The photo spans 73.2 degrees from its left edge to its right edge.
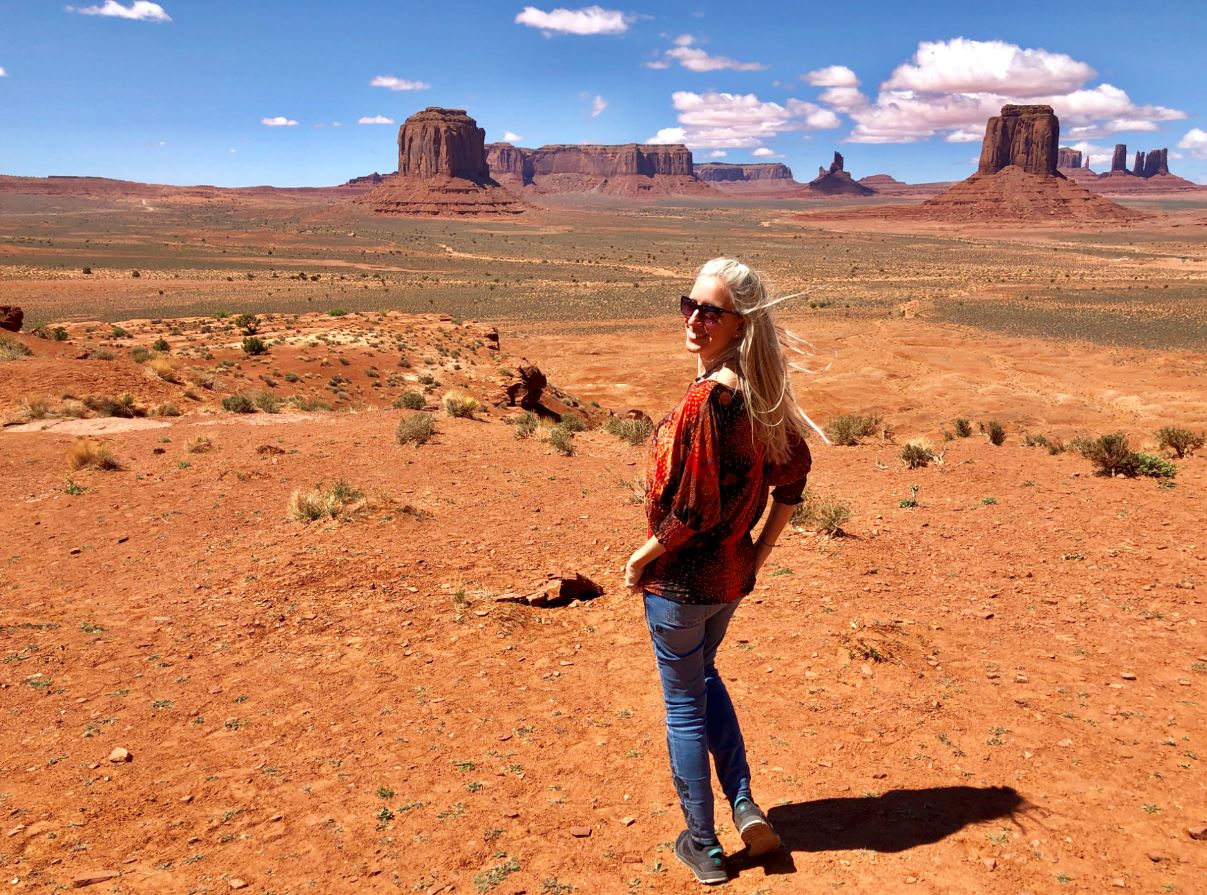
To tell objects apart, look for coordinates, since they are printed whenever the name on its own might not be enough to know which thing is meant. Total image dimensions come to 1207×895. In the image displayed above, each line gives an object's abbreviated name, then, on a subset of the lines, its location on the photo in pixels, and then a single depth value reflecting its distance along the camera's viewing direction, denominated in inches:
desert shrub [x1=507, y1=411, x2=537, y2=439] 491.9
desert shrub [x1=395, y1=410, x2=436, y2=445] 433.1
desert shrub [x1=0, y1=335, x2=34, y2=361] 607.4
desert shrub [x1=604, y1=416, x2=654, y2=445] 490.6
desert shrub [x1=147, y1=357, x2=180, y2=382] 623.8
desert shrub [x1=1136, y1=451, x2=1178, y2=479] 318.0
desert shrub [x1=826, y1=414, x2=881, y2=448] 468.4
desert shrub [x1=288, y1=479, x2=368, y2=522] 302.0
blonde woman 100.1
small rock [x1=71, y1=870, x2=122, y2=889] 122.0
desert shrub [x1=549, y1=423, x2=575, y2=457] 431.3
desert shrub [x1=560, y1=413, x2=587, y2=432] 597.7
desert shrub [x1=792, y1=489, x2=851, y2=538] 273.7
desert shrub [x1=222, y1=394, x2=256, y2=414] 570.9
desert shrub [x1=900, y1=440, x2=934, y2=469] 372.8
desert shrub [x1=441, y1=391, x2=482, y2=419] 559.5
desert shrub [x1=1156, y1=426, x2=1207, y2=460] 379.9
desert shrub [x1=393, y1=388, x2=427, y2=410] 596.1
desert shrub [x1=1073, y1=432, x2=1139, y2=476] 327.3
